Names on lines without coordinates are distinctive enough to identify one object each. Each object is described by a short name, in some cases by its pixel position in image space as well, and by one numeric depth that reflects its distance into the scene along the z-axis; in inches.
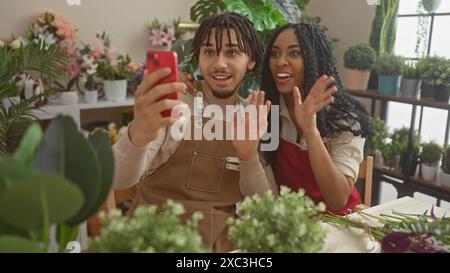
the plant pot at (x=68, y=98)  81.0
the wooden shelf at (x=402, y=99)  77.6
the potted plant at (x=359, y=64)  93.3
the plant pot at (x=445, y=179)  78.4
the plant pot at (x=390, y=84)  88.3
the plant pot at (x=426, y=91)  81.1
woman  43.5
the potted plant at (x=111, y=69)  86.3
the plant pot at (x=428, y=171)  81.7
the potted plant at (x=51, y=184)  14.1
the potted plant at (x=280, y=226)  19.5
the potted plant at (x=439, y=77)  77.4
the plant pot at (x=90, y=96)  85.0
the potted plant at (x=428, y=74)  79.0
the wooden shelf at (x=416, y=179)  79.4
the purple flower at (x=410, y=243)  25.0
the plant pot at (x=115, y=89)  86.2
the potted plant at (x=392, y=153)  87.9
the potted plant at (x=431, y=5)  88.0
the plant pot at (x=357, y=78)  94.7
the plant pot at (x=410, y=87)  84.4
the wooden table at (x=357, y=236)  29.4
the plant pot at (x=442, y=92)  77.9
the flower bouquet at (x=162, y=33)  102.3
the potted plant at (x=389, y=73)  87.7
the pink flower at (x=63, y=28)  84.3
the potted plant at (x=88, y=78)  85.3
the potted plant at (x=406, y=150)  85.5
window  89.5
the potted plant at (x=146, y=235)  16.4
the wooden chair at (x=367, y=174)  53.5
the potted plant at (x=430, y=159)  81.5
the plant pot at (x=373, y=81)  98.1
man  38.4
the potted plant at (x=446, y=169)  78.3
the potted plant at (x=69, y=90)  81.0
